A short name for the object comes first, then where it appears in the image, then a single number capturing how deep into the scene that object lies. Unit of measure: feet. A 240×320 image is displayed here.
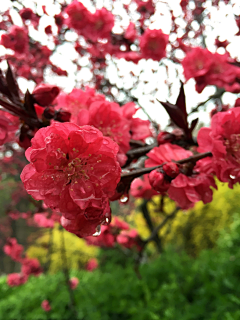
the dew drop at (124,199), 0.41
